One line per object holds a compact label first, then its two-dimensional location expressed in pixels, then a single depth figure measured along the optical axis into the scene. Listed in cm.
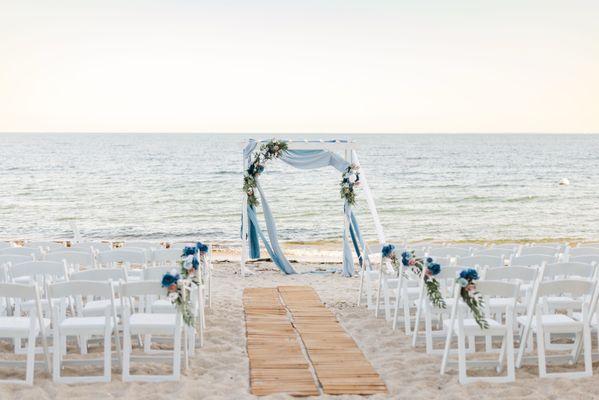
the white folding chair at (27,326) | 523
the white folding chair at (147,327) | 543
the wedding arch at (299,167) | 1200
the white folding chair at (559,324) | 547
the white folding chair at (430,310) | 643
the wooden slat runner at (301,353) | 546
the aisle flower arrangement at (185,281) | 546
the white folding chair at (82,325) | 531
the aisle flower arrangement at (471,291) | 552
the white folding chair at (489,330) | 550
